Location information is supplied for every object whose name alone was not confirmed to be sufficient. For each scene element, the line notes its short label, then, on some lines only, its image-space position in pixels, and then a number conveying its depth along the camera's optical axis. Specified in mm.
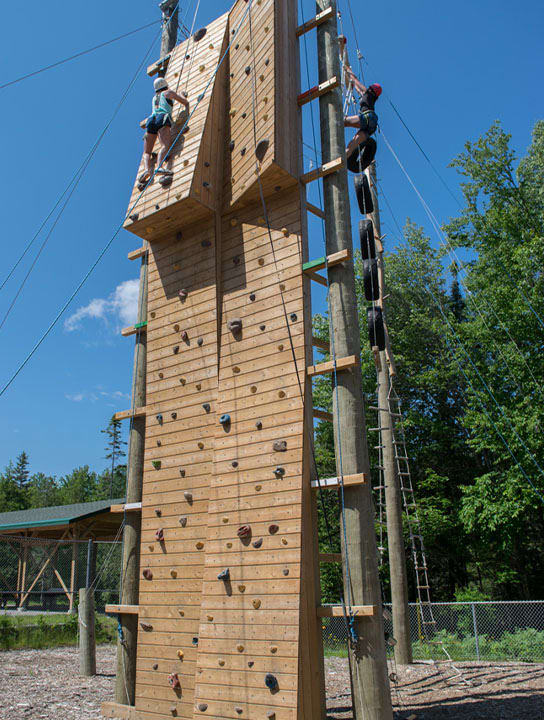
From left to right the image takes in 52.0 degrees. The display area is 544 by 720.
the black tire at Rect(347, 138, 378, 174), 7203
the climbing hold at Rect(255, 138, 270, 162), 6481
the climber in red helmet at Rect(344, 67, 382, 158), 7012
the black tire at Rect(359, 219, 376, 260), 6508
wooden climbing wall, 5316
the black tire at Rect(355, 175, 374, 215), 6859
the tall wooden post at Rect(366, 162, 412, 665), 9859
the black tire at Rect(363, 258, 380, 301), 6484
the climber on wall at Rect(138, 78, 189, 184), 7375
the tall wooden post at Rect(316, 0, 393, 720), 5027
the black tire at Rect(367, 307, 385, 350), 6480
